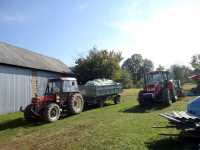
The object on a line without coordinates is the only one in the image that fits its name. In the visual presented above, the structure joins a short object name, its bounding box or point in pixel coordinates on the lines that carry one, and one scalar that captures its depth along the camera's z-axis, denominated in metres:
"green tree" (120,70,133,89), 23.84
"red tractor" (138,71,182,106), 8.49
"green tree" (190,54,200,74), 28.04
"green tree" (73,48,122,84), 15.69
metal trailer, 9.33
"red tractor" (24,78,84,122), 6.77
